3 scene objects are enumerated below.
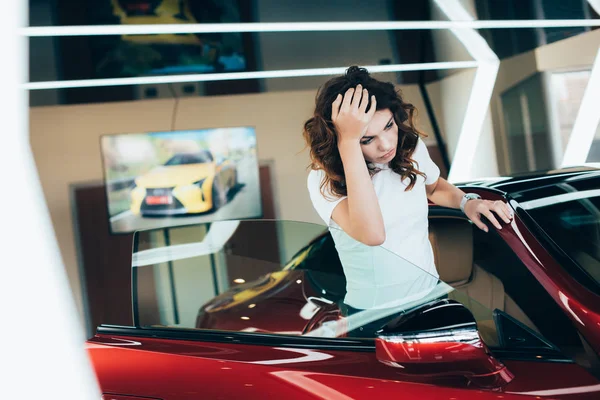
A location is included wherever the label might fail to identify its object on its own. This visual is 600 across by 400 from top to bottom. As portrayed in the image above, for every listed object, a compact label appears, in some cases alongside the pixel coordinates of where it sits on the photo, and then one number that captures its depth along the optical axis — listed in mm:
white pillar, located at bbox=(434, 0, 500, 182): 5461
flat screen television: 5035
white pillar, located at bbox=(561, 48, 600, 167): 5438
